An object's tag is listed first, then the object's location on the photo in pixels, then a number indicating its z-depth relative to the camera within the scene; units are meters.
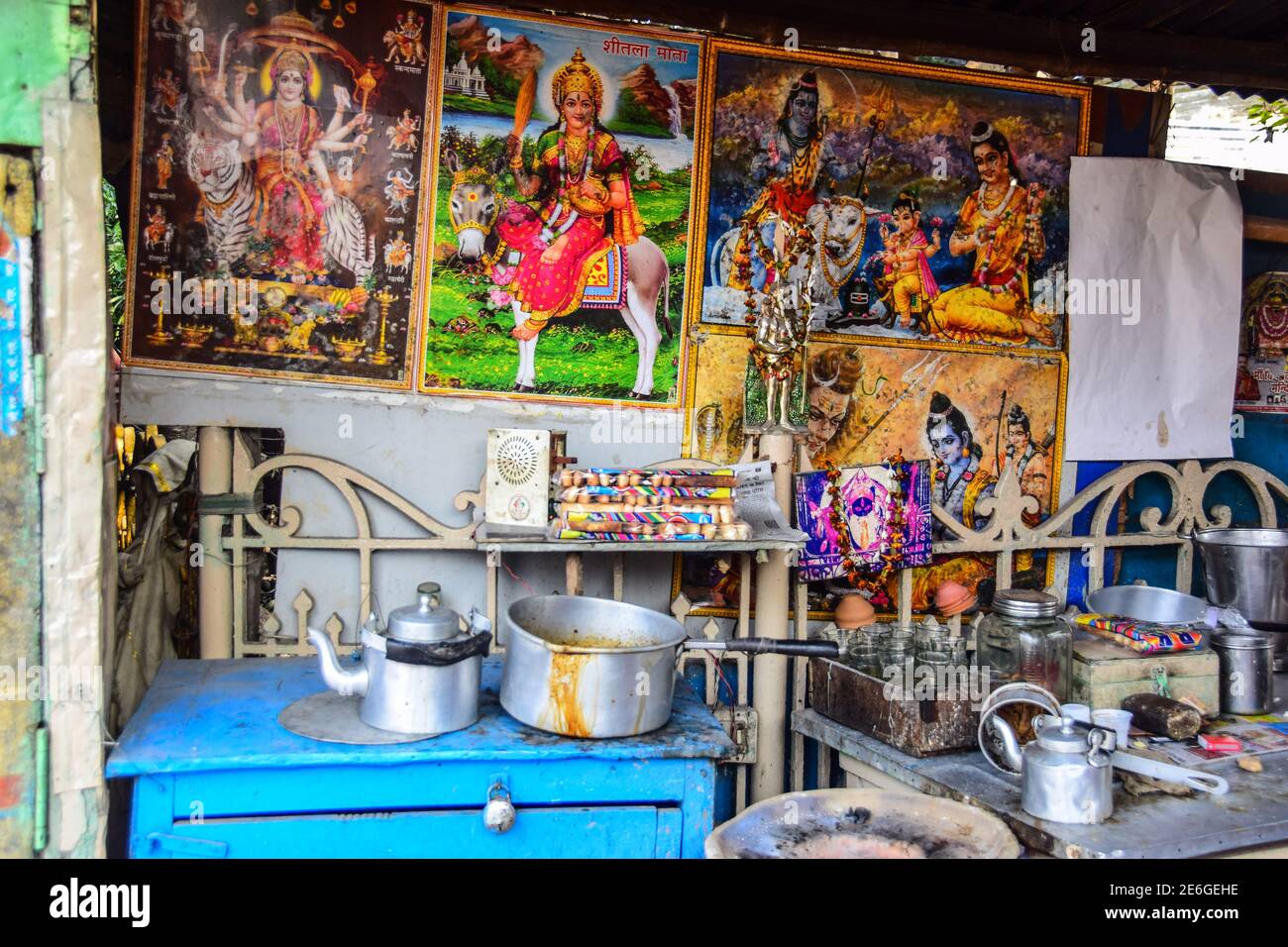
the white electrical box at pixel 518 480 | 3.40
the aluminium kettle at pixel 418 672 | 2.69
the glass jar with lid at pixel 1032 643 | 3.40
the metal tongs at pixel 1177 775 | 2.78
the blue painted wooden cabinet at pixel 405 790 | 2.52
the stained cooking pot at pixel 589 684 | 2.70
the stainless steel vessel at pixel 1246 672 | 3.65
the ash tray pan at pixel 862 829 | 2.36
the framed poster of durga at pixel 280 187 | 3.44
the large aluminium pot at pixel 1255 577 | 4.08
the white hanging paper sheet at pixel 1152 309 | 4.46
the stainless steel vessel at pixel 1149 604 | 4.02
